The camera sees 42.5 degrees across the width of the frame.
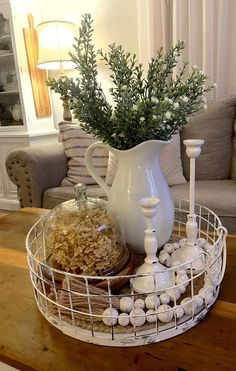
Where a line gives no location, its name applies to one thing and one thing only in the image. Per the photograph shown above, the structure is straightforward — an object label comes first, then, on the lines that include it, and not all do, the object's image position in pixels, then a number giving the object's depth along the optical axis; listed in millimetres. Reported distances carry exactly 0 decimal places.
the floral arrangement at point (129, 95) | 598
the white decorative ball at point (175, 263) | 628
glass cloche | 563
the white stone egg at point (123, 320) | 495
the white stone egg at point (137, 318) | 490
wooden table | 437
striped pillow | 1820
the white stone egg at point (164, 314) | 493
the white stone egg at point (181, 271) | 571
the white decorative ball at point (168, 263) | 652
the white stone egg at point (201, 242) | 711
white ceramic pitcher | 655
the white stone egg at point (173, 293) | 524
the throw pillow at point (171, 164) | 1651
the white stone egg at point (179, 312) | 499
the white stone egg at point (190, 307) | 509
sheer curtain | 1922
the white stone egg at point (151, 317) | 496
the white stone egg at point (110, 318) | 493
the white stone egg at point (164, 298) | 521
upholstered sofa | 1676
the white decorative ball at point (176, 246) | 720
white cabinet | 2436
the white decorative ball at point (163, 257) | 665
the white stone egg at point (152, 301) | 509
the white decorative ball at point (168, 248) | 707
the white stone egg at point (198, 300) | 515
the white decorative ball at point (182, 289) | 552
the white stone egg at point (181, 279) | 548
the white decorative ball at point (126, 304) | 508
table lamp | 2156
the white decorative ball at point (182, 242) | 725
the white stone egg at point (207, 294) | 527
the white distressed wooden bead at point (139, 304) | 514
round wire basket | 485
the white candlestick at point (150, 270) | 504
